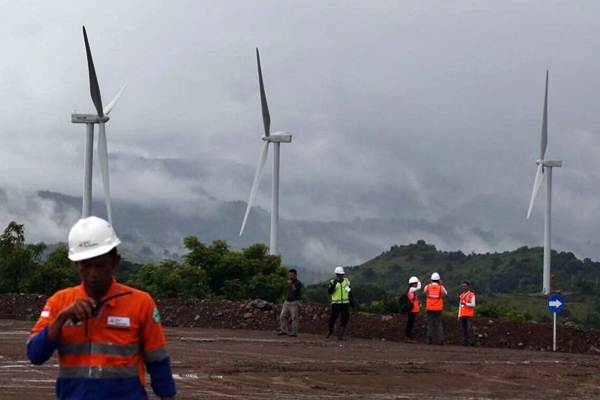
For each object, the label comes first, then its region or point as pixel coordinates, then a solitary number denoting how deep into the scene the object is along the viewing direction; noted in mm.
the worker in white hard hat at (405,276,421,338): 32781
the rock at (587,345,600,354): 32531
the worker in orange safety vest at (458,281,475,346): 31594
